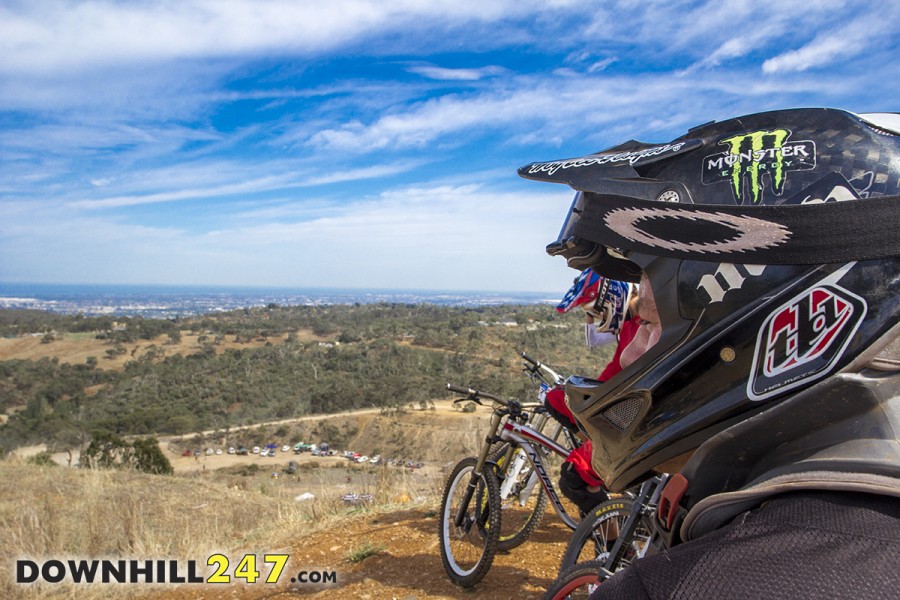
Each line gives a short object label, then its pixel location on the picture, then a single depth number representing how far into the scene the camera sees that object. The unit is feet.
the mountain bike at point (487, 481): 14.73
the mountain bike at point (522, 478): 15.44
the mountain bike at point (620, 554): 7.86
